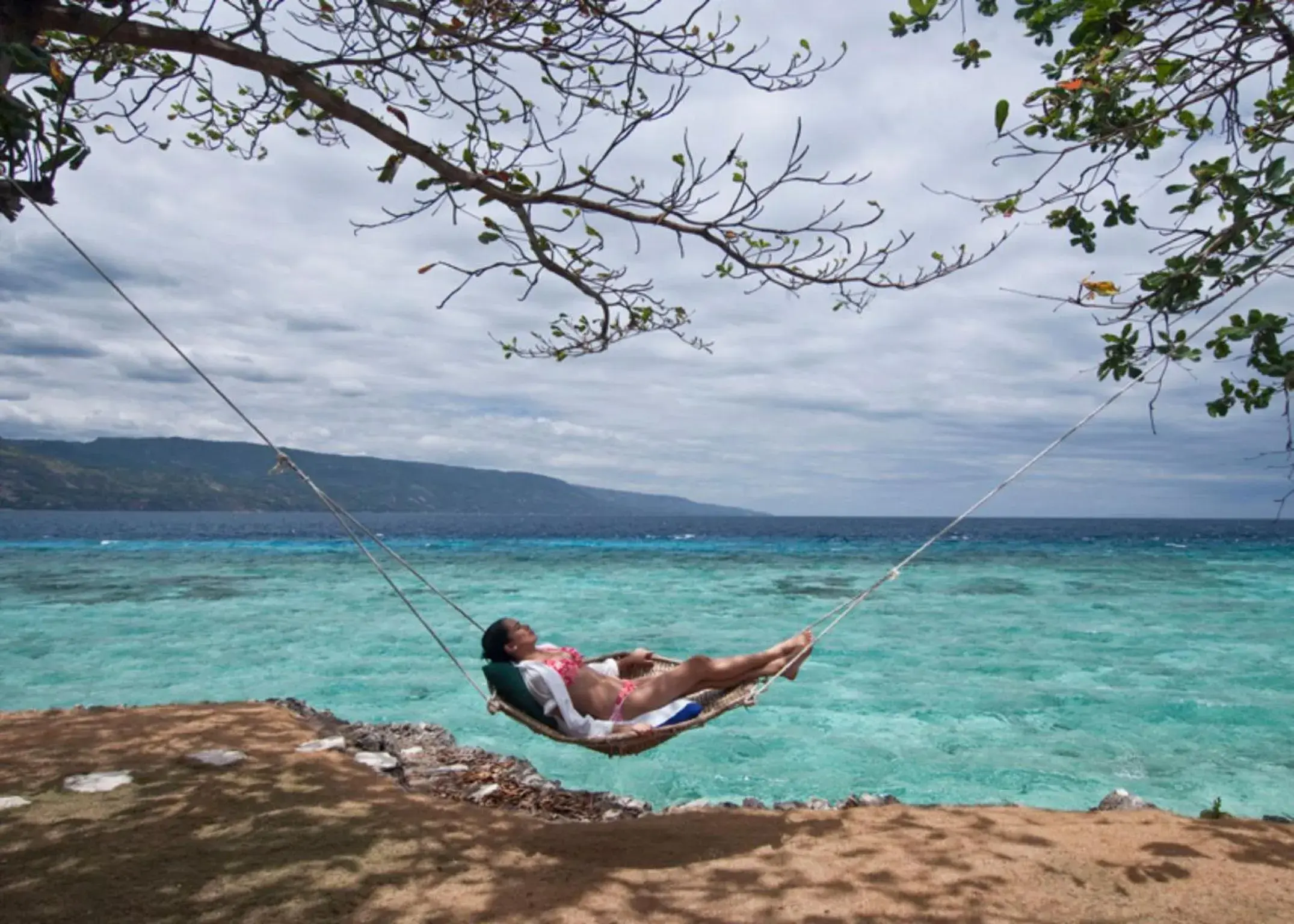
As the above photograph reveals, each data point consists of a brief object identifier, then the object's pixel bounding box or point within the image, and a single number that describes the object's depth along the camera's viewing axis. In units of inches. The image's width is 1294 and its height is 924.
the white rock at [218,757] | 165.6
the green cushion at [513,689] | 150.9
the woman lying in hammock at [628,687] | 156.6
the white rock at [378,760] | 182.5
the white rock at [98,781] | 147.4
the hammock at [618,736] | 141.2
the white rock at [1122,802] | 181.5
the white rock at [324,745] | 184.7
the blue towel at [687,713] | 150.1
